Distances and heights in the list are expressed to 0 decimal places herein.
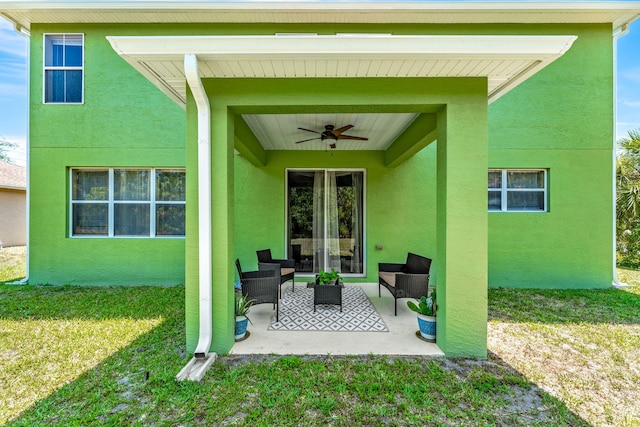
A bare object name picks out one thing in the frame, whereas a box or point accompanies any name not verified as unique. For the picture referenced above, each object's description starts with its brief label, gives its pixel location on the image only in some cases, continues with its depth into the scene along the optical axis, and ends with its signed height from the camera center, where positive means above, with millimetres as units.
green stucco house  5398 +1241
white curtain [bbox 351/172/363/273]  6781 -178
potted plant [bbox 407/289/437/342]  3520 -1301
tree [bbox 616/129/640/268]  7731 +493
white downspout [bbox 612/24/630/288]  5848 +2521
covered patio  2771 +1109
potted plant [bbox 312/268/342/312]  4473 -1280
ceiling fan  4621 +1412
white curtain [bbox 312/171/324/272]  6812 -203
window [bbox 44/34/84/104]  6113 +3241
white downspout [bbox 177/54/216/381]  3033 -170
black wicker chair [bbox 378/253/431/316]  4461 -1110
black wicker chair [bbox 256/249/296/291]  5566 -1025
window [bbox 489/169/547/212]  6395 +550
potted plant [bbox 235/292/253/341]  3525 -1333
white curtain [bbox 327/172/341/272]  6797 -349
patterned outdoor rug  3996 -1610
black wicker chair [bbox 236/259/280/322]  4016 -1097
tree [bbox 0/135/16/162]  21719 +5312
